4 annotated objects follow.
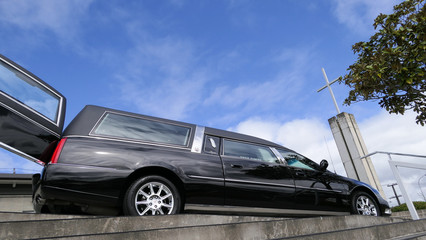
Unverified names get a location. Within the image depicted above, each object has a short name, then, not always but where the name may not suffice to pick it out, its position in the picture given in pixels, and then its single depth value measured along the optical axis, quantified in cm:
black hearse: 308
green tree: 631
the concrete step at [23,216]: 350
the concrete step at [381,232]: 227
